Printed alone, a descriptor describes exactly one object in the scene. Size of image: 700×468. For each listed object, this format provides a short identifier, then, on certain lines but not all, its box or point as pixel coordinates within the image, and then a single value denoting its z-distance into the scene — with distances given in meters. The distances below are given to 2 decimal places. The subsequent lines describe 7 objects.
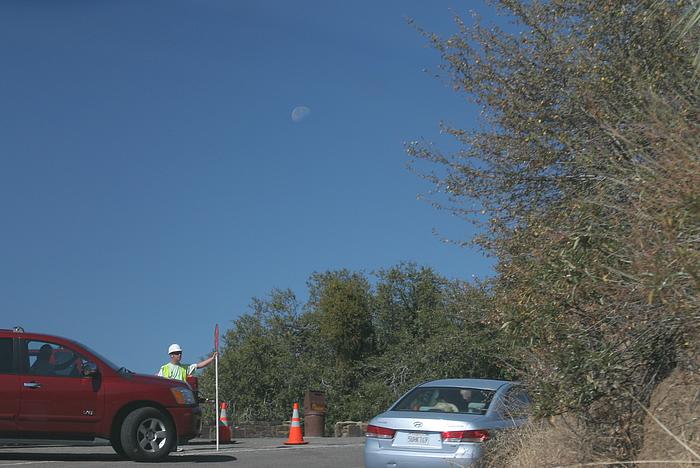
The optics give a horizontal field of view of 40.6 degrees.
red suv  13.45
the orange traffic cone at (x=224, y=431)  19.56
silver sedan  10.97
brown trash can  24.05
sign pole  16.71
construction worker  16.81
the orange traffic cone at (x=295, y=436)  18.55
